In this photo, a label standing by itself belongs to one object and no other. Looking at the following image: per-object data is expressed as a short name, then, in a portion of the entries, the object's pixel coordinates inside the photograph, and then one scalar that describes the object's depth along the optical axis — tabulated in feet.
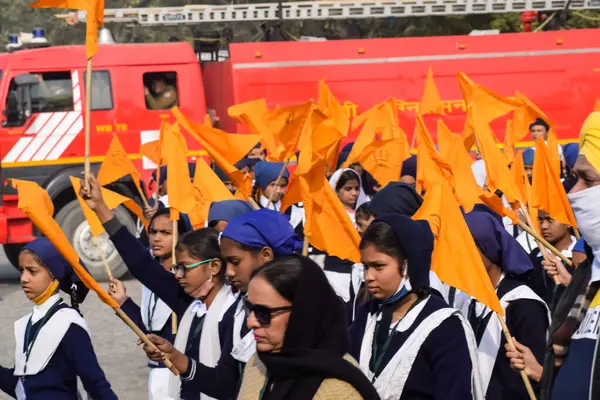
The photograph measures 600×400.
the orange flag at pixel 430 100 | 39.19
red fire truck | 44.47
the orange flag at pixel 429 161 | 23.99
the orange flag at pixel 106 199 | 20.24
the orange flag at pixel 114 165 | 29.32
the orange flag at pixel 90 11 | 18.49
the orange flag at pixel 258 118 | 27.91
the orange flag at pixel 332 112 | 30.04
